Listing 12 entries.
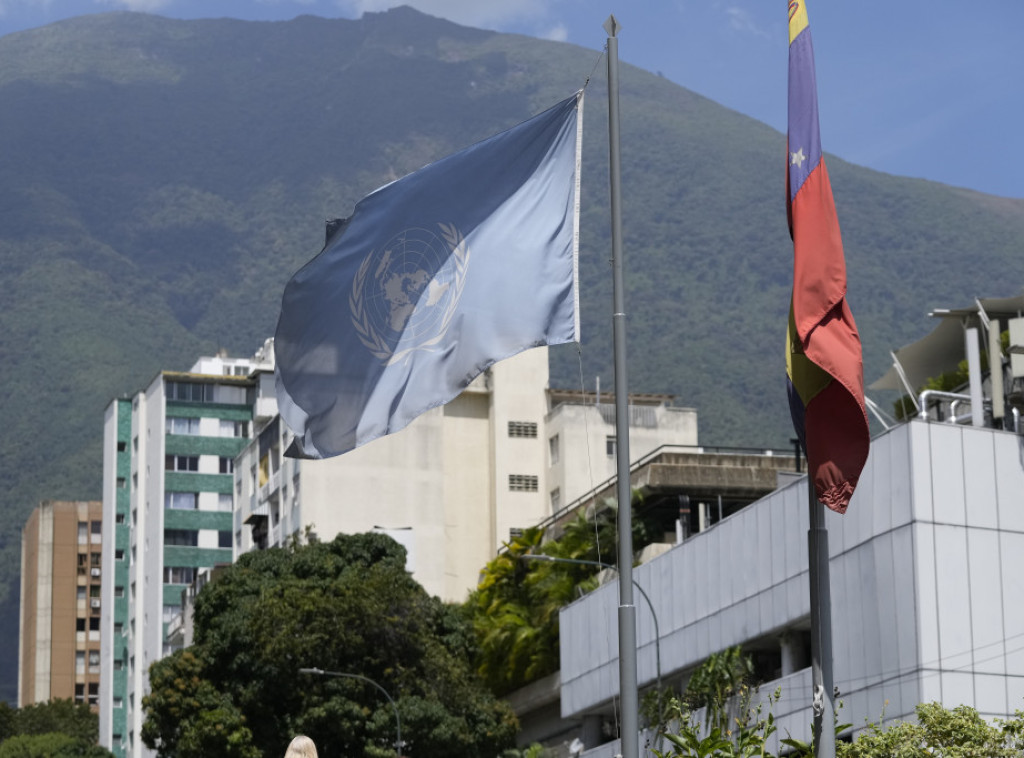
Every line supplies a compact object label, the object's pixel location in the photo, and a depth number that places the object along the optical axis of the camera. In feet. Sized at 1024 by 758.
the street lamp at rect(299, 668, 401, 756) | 177.47
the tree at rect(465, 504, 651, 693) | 218.59
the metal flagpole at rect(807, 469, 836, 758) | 46.80
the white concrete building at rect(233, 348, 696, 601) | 279.69
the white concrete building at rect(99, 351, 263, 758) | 385.91
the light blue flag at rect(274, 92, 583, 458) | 56.18
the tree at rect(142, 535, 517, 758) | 188.14
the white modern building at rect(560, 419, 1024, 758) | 128.47
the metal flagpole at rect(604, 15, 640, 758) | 50.70
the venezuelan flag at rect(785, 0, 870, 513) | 46.88
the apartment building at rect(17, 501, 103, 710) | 581.94
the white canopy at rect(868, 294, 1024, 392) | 196.03
